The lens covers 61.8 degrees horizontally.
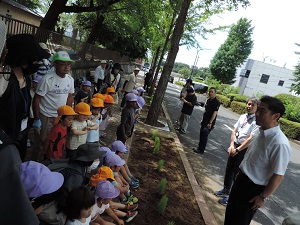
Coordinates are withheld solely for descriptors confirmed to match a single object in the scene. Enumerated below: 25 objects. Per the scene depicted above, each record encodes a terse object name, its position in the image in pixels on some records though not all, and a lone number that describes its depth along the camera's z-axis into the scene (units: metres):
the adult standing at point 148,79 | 19.21
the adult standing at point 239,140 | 4.74
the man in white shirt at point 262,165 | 2.69
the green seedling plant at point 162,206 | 3.63
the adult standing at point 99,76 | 8.39
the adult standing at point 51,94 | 3.49
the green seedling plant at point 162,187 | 4.18
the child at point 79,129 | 3.73
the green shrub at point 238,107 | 22.06
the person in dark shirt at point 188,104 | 9.09
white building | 45.06
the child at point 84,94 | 5.91
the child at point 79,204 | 2.18
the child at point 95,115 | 4.28
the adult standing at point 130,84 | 9.89
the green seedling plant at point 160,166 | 5.13
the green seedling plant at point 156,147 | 6.10
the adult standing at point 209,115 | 6.96
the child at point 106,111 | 5.18
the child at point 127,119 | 4.66
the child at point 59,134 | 3.36
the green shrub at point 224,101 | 26.65
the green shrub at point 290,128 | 16.39
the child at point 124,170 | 3.84
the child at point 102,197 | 2.70
